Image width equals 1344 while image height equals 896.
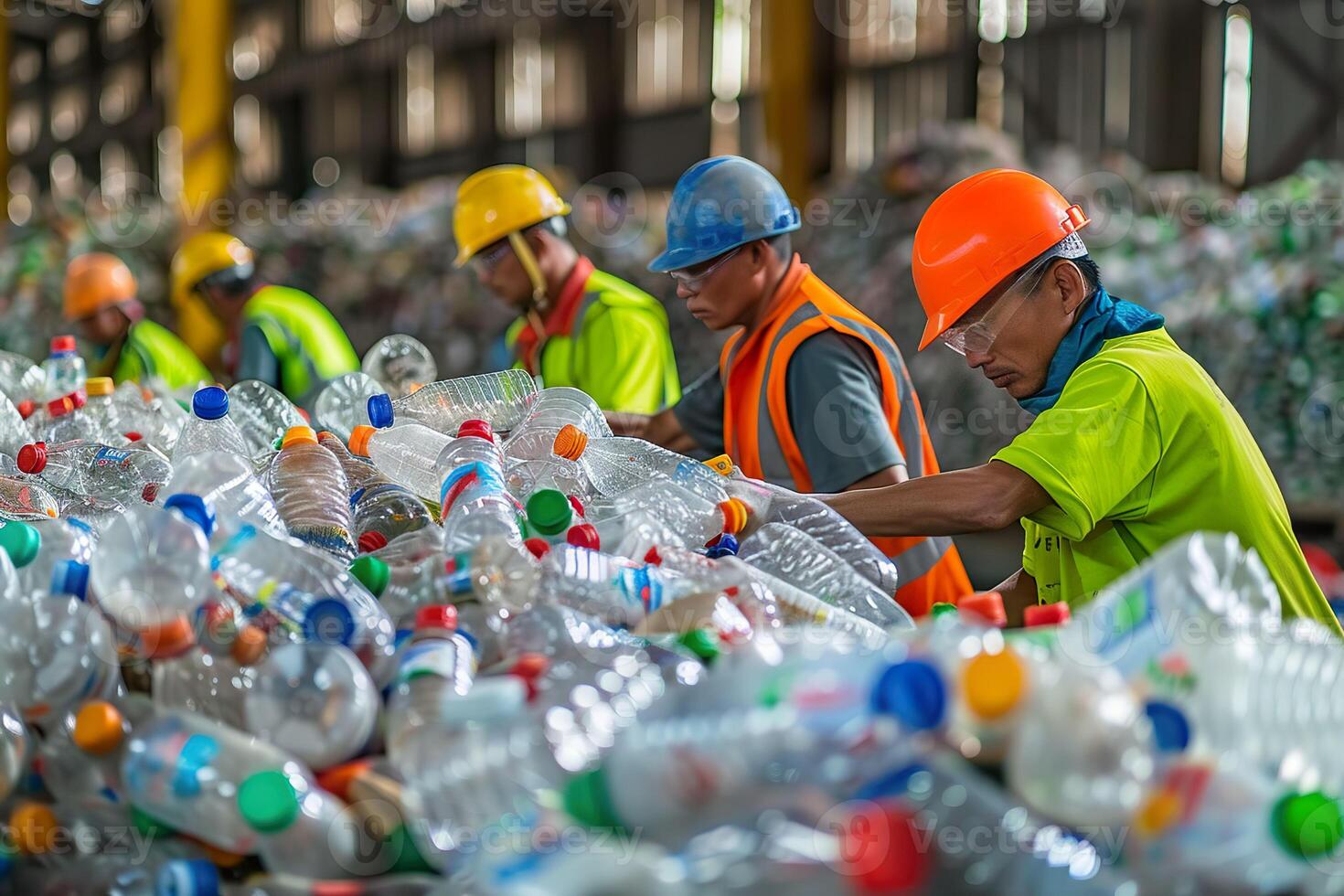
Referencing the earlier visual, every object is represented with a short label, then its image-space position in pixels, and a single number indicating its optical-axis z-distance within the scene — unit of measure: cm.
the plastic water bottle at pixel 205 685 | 174
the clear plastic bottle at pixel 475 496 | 210
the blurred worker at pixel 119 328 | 589
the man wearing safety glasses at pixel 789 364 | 302
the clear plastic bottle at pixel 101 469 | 269
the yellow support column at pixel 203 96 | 1342
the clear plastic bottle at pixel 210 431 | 262
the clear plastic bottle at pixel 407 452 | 263
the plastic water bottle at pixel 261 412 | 329
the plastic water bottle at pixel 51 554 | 185
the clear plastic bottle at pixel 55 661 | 174
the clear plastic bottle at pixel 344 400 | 332
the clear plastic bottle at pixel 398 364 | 442
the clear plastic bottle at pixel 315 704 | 160
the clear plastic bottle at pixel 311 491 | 224
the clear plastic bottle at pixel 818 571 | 231
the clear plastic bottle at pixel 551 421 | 274
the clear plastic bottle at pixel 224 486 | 223
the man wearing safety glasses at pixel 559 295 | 435
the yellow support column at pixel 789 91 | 1191
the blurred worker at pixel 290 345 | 528
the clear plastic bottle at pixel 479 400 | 308
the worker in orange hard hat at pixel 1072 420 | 220
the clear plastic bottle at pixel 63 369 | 400
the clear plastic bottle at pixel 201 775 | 155
